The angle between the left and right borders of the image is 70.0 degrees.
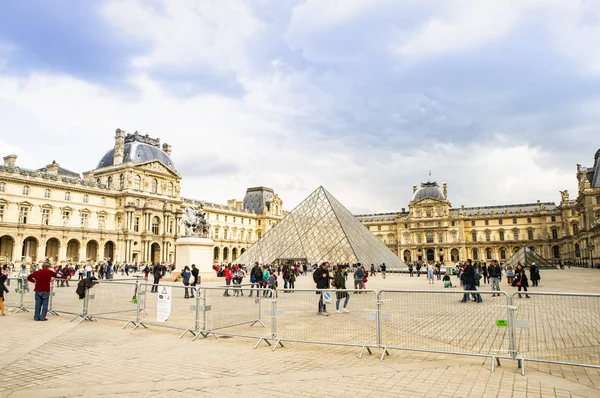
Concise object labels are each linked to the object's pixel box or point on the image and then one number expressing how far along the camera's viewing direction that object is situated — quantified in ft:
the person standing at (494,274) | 46.21
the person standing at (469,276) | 40.04
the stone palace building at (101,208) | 139.23
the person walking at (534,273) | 57.67
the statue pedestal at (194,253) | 73.31
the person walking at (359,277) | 46.26
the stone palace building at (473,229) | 234.38
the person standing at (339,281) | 28.76
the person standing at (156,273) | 55.88
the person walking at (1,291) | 33.88
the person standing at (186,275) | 50.64
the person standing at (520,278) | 43.88
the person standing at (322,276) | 34.83
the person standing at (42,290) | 31.07
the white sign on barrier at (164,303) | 26.99
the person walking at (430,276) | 78.38
